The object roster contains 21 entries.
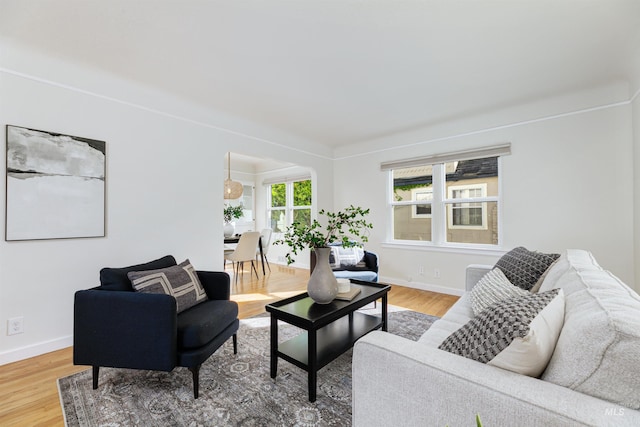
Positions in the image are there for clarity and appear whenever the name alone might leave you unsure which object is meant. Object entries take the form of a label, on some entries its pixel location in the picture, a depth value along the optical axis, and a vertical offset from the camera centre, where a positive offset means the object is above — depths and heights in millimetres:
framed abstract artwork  2121 +260
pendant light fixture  5023 +511
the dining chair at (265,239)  5408 -443
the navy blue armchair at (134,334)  1600 -692
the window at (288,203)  6141 +313
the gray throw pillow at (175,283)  1841 -466
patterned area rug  1511 -1099
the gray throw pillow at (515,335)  801 -371
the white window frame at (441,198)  3525 +258
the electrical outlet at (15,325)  2119 -840
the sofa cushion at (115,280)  1787 -409
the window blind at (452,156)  3455 +832
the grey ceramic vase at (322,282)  2008 -477
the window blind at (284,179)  5970 +870
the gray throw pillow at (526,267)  1959 -376
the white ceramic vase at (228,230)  5083 -240
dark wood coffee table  1681 -900
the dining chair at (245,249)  4555 -532
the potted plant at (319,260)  2012 -321
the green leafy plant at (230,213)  5496 +79
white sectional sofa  645 -449
